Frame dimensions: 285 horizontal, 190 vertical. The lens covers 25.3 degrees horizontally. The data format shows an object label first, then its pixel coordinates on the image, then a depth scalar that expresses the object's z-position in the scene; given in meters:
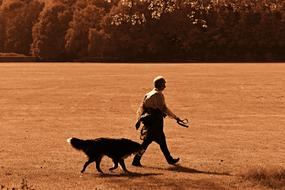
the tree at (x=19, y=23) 143.25
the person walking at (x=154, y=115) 12.93
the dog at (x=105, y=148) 12.06
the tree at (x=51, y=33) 135.75
